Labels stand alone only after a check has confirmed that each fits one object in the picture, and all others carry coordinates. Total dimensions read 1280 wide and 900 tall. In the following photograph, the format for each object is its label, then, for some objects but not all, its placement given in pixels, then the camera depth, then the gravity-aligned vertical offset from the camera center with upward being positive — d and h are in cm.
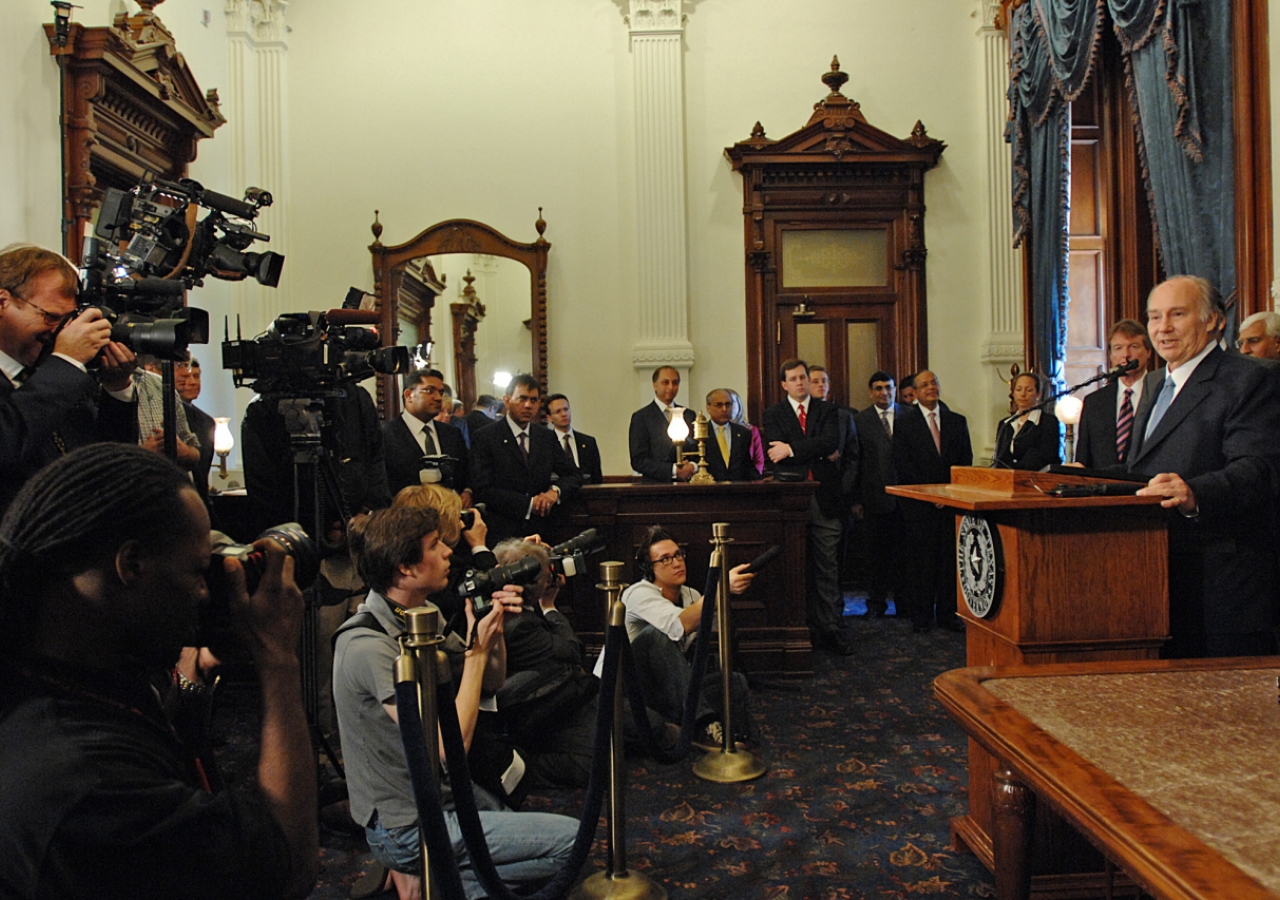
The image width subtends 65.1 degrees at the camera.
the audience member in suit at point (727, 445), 576 +2
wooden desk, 499 -44
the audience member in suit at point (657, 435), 564 +8
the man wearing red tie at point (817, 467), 560 -13
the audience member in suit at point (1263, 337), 361 +37
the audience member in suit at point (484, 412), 666 +29
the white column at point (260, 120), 775 +262
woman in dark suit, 568 +1
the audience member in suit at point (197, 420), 363 +15
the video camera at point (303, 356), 316 +31
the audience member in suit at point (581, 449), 581 +1
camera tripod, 303 -10
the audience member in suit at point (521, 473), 508 -12
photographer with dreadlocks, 92 -26
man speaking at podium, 256 -9
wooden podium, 243 -33
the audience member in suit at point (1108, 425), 323 +5
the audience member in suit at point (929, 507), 596 -38
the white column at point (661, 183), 790 +210
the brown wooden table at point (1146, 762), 100 -41
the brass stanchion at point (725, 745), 352 -109
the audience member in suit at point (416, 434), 494 +9
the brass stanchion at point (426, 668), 166 -36
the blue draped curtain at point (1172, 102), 443 +162
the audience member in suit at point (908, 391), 676 +37
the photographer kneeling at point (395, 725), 227 -62
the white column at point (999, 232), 801 +169
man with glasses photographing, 206 +22
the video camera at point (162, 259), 246 +62
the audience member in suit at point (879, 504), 636 -37
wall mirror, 800 +125
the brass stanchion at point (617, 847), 255 -102
